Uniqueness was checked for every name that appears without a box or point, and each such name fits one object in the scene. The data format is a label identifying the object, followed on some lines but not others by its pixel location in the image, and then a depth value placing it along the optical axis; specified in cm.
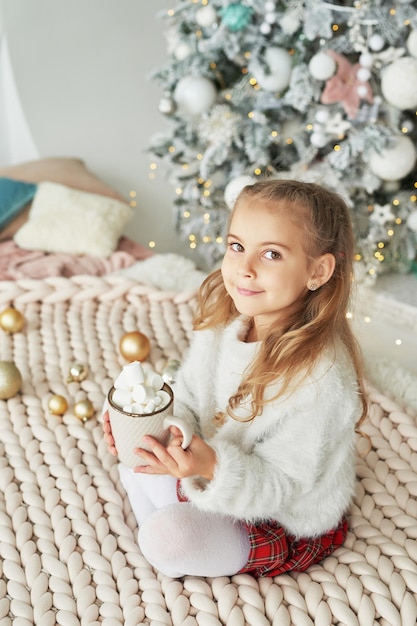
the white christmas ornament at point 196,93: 193
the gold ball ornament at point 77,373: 143
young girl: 92
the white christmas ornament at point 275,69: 184
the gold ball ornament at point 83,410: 133
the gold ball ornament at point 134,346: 149
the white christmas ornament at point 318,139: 185
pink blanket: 187
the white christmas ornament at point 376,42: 173
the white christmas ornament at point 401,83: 170
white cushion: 199
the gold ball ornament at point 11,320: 158
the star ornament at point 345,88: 180
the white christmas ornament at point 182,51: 196
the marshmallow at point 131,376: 90
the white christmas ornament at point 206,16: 187
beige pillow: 219
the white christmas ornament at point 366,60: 175
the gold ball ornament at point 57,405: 133
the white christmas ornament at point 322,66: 175
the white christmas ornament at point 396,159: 180
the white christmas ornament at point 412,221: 190
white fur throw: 186
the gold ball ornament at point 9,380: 135
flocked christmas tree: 176
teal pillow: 206
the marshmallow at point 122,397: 91
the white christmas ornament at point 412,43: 168
